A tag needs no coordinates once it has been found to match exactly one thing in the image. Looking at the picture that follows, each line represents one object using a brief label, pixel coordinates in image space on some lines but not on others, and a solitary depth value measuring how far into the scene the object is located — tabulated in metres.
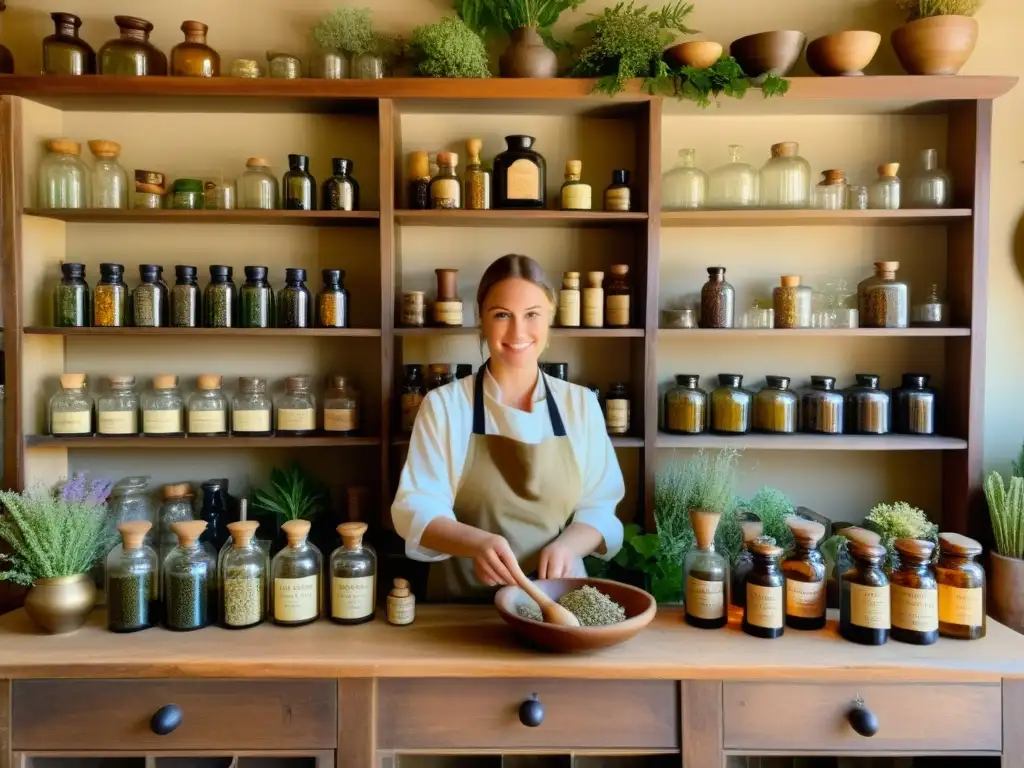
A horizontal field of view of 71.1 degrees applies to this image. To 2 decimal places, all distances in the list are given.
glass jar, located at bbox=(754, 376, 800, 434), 2.08
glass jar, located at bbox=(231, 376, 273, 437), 2.03
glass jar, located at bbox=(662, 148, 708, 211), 2.07
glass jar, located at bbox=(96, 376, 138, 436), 2.01
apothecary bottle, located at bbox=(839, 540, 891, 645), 1.54
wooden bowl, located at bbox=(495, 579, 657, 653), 1.42
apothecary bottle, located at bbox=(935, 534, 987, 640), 1.55
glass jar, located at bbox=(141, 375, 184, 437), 2.02
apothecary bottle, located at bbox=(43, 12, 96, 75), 1.98
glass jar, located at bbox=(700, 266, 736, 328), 2.04
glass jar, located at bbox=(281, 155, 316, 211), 2.02
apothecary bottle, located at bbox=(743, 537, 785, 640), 1.57
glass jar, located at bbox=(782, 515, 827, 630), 1.61
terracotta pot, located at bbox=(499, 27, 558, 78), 1.97
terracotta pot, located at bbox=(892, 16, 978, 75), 1.93
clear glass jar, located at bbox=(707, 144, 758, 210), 2.07
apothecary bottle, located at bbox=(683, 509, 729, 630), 1.63
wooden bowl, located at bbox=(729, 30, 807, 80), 1.92
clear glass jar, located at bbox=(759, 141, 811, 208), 2.06
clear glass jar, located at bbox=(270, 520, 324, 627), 1.62
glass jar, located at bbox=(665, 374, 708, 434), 2.07
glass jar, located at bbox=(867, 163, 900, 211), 2.02
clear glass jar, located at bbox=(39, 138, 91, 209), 2.00
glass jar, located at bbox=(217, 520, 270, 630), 1.60
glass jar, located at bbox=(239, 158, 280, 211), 2.06
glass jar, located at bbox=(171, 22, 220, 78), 2.00
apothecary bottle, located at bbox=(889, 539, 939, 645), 1.53
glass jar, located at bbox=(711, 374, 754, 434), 2.06
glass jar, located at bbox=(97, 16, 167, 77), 1.98
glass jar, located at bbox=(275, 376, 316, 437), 2.05
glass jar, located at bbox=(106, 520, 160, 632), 1.59
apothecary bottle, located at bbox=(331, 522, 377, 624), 1.64
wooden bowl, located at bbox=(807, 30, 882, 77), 1.94
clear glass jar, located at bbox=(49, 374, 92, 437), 1.99
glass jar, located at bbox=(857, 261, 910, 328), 2.03
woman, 1.66
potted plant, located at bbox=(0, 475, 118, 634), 1.58
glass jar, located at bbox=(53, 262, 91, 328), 1.98
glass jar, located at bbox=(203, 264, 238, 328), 2.00
